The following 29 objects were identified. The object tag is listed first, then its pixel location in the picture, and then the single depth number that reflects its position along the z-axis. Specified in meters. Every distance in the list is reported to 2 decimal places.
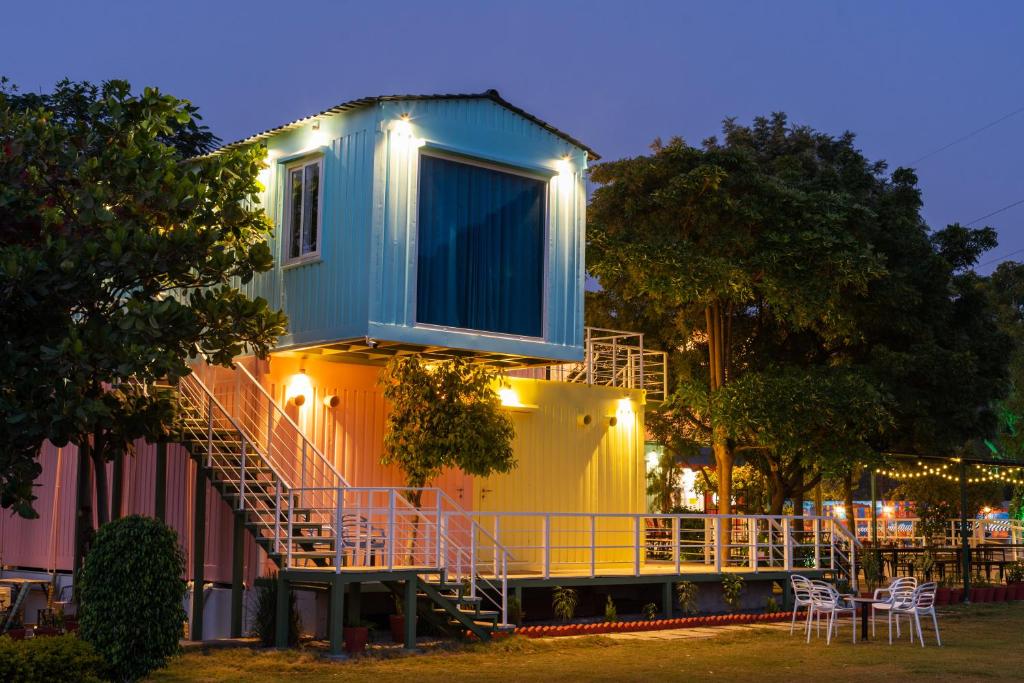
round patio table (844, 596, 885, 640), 15.96
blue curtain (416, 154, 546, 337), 17.48
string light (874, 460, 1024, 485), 24.96
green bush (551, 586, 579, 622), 17.48
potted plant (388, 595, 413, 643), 15.26
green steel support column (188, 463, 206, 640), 16.70
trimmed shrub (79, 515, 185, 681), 11.15
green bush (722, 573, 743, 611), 19.72
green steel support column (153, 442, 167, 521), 16.84
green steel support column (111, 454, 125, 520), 17.84
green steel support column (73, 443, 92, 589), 15.61
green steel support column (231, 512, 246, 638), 16.34
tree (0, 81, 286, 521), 13.19
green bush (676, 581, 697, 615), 19.11
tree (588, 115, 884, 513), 22.88
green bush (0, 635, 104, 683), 9.99
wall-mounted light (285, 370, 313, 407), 18.09
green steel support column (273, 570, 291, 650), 14.71
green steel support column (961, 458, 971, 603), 23.08
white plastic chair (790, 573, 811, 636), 16.66
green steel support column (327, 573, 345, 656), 14.25
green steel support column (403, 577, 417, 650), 14.77
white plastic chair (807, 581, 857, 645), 16.17
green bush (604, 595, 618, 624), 17.73
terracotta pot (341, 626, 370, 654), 14.39
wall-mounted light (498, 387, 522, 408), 20.27
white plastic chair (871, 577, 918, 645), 15.74
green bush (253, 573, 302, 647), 14.94
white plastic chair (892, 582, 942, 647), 15.85
